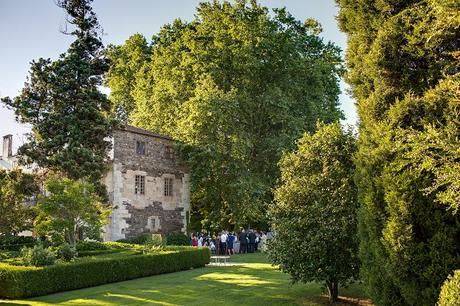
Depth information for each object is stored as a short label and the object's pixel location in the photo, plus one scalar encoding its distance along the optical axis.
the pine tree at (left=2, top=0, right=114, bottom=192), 26.98
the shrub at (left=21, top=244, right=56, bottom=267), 17.75
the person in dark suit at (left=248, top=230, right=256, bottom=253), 32.56
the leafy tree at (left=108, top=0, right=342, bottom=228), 32.56
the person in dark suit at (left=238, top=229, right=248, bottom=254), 32.28
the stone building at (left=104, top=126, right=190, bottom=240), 32.50
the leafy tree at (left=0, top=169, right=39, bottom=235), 25.45
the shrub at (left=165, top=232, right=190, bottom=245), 34.47
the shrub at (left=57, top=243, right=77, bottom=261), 19.42
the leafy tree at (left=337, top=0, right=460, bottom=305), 8.56
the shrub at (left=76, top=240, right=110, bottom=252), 25.02
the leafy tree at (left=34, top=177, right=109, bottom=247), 21.03
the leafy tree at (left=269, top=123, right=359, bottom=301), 12.35
